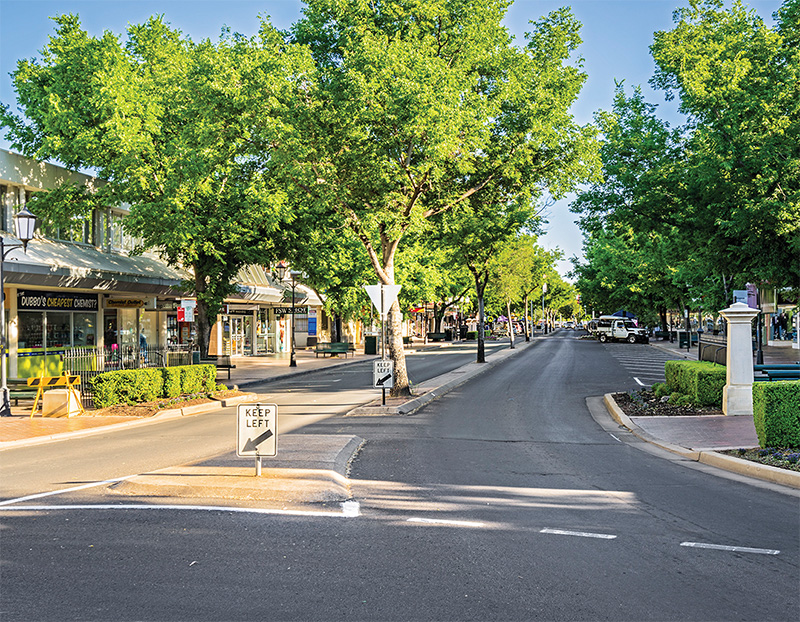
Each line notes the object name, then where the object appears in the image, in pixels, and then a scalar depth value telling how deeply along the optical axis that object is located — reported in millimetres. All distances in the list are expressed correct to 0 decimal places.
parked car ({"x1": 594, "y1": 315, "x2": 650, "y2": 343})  58938
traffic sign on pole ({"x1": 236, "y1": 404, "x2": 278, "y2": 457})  8156
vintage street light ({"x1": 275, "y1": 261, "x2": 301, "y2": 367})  32250
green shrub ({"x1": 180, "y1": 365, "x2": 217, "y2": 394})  19406
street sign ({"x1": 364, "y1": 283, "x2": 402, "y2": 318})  17250
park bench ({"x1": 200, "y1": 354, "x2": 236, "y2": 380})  26062
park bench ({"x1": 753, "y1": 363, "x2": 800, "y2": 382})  16219
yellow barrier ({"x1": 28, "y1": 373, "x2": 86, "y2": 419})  16891
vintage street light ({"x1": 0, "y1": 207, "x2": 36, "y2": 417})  16531
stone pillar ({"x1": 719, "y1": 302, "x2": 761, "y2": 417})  13914
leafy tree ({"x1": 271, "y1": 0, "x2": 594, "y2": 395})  15695
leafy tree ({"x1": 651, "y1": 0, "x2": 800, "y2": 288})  17672
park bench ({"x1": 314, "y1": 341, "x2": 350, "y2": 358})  43125
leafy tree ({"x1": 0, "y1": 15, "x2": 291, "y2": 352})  21828
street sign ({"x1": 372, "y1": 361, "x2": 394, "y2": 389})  16609
